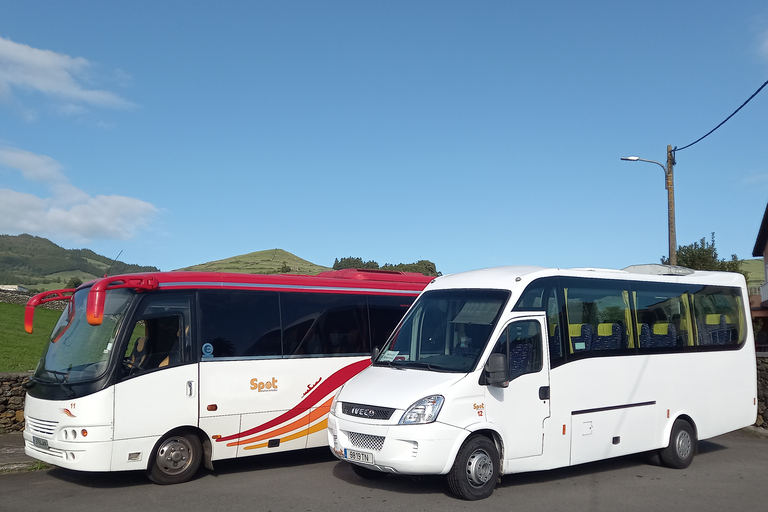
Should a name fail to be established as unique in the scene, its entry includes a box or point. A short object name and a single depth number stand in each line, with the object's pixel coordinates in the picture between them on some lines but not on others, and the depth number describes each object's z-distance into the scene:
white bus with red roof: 8.84
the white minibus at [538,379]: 8.20
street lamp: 19.86
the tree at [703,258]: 43.88
